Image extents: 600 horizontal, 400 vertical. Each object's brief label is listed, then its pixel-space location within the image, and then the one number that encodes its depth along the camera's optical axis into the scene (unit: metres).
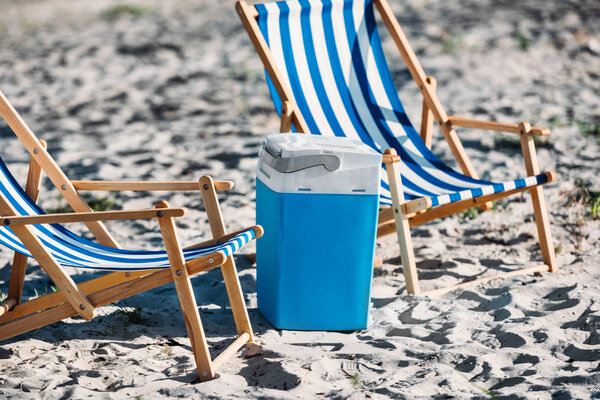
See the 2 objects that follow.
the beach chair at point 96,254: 4.61
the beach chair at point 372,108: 6.18
